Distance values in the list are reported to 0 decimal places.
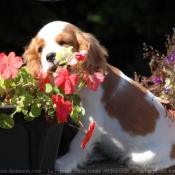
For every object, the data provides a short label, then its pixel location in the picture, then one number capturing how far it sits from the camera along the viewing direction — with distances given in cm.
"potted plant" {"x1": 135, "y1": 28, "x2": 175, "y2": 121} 247
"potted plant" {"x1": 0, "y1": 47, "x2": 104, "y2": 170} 221
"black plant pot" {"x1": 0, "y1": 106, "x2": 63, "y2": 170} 223
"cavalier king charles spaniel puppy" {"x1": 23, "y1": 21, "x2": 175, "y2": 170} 237
